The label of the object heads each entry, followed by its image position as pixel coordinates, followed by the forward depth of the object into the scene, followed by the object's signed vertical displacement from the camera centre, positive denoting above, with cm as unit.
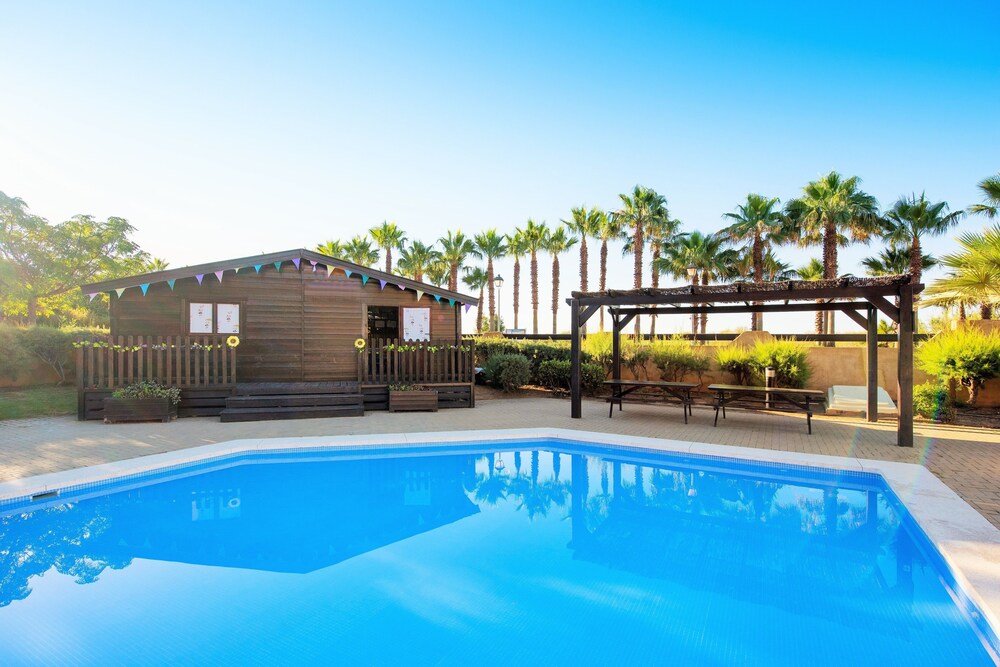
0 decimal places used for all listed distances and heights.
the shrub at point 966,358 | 932 -37
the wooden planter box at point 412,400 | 1052 -132
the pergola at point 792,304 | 697 +68
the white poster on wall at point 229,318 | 1124 +53
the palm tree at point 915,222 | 2055 +506
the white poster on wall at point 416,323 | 1270 +45
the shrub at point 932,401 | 940 -124
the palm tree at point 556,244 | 3556 +711
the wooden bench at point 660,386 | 921 -101
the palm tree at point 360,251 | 3603 +672
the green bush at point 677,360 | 1270 -54
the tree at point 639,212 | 2780 +742
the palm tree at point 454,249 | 3728 +707
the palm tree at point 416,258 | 3684 +632
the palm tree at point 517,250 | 3724 +703
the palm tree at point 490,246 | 3772 +738
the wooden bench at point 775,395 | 817 -105
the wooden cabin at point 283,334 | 980 +15
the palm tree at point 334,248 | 3522 +687
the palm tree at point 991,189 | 1008 +318
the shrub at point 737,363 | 1188 -57
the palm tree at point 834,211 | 2088 +562
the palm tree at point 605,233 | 3017 +688
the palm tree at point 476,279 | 4161 +535
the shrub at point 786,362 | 1134 -53
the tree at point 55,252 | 1769 +348
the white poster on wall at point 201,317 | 1112 +54
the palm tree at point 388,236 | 3519 +763
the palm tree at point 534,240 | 3612 +751
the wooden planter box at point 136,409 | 860 -124
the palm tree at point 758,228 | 2400 +566
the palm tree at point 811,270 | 2667 +387
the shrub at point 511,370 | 1369 -85
